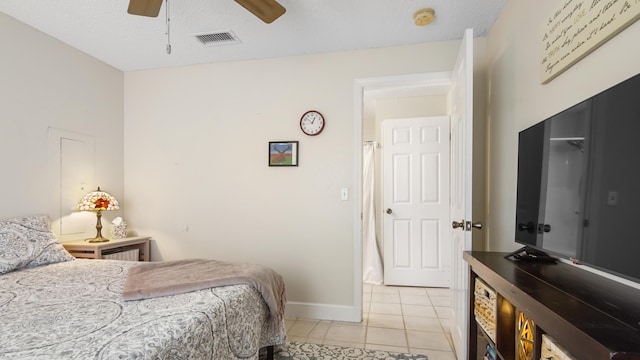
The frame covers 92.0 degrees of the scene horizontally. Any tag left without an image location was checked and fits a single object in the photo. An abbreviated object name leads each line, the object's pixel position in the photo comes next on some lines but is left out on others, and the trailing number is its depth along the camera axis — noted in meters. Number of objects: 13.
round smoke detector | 2.14
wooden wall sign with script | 1.03
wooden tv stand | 0.65
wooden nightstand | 2.55
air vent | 2.47
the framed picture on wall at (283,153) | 2.85
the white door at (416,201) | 3.62
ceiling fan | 1.68
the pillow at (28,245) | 1.96
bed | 1.02
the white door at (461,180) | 1.84
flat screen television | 0.82
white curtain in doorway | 4.00
